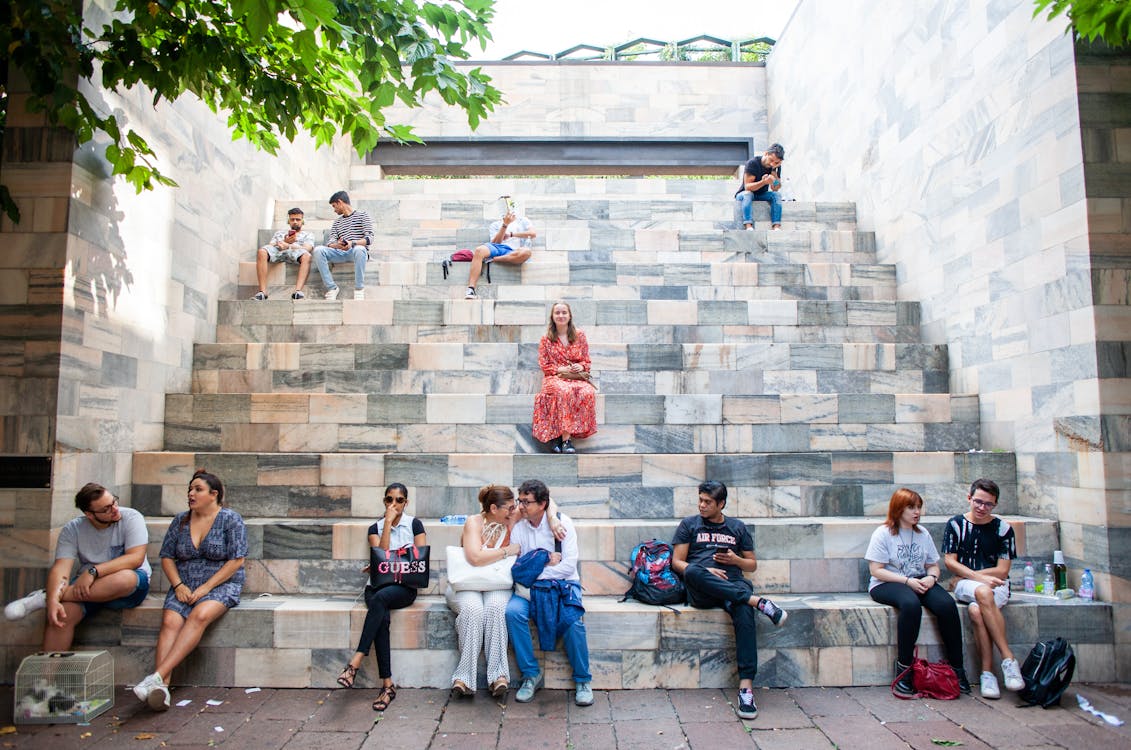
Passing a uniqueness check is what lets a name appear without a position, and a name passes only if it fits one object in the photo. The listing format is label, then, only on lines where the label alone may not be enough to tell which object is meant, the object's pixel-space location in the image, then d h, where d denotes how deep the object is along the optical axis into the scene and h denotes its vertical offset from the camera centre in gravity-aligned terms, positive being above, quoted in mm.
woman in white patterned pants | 5109 -1155
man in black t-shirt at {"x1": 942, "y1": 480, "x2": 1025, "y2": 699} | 5367 -944
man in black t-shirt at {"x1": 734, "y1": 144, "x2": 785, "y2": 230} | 10859 +3691
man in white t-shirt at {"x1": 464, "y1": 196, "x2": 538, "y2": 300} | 9469 +2560
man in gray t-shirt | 5281 -921
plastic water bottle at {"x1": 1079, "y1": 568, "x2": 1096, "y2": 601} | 5875 -1160
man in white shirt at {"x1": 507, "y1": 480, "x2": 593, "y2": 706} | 5176 -1137
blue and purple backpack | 5641 -1050
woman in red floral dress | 7047 +472
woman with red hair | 5348 -1040
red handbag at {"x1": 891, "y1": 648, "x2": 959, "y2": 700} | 5156 -1659
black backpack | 4984 -1564
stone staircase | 5445 +26
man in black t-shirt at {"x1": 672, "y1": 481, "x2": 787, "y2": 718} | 5234 -941
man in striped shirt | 9320 +2484
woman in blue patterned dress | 5227 -894
